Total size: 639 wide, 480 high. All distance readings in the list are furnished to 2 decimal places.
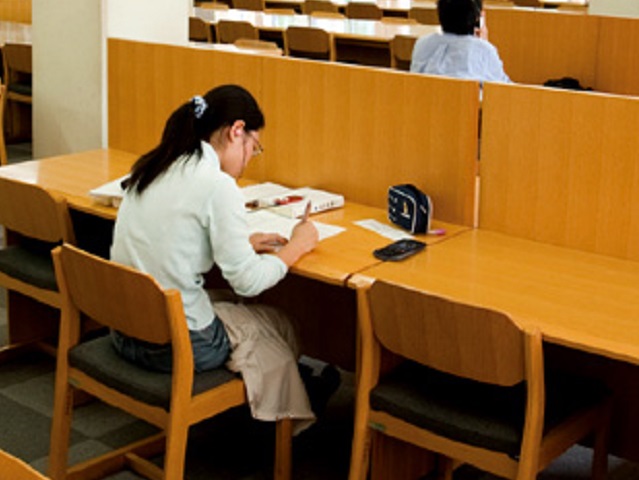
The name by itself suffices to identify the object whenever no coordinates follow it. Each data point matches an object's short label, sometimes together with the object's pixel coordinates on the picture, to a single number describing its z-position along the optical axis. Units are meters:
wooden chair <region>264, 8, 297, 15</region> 10.15
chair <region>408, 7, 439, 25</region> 9.57
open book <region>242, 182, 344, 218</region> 3.37
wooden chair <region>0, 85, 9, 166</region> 5.71
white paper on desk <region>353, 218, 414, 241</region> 3.18
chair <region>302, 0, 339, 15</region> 10.73
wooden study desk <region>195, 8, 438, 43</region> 7.74
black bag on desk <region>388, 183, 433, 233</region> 3.17
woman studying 2.77
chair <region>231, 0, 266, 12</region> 11.35
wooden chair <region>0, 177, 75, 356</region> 3.36
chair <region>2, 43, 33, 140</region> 6.93
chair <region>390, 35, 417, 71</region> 7.20
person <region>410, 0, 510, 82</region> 4.85
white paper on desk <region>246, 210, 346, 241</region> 3.18
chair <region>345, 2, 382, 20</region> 10.20
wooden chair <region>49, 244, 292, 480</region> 2.61
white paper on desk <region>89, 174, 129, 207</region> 3.45
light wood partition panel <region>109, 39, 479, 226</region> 3.26
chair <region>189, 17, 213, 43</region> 8.51
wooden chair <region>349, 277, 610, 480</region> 2.41
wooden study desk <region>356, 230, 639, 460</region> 2.50
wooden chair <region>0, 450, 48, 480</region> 1.41
